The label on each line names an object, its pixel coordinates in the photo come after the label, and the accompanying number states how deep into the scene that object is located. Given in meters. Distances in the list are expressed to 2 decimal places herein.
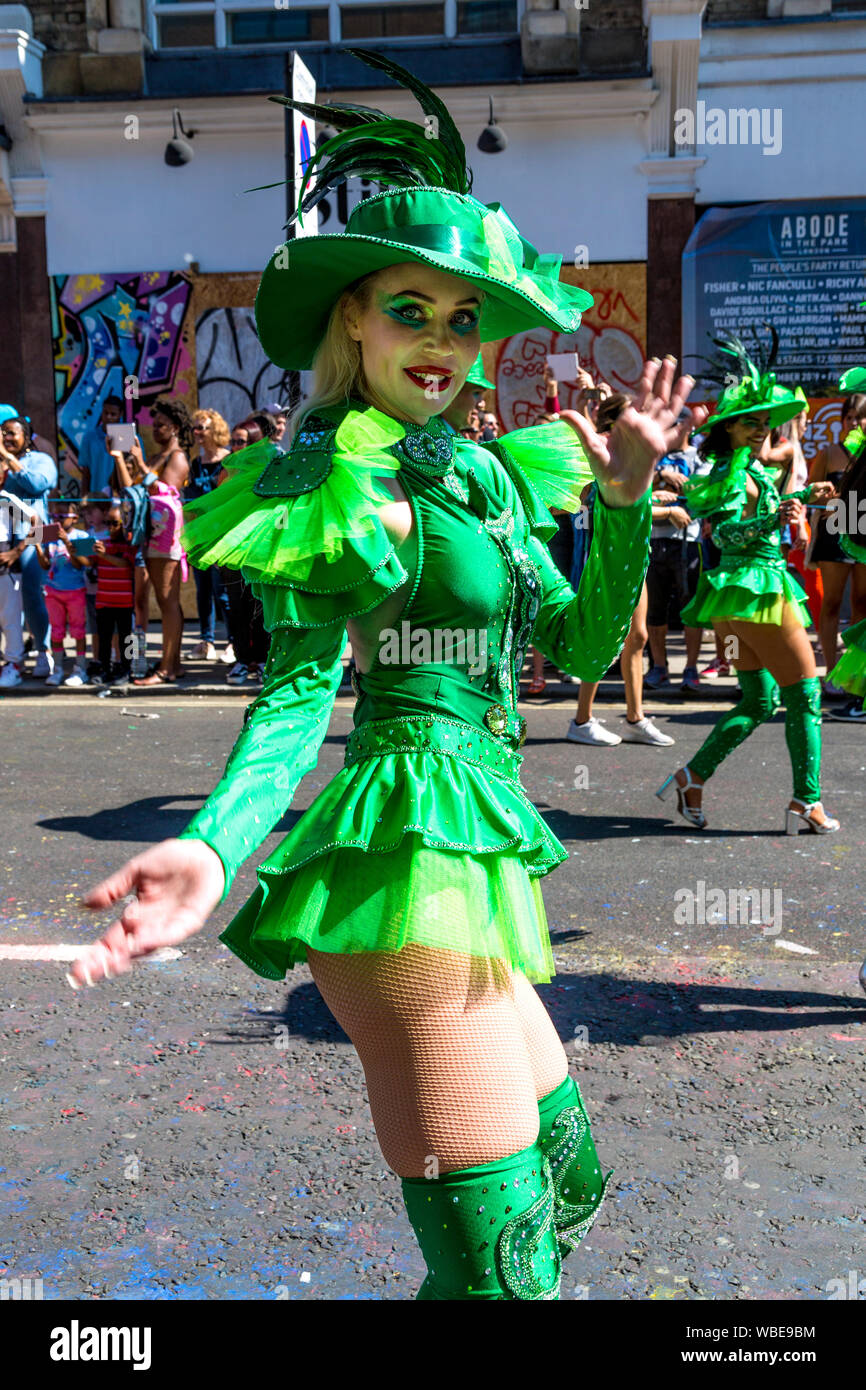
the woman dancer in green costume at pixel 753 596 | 6.54
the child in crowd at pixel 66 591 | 12.12
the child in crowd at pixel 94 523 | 12.15
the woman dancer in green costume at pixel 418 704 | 2.05
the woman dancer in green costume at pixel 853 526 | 5.14
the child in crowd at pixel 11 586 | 12.02
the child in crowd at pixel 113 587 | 11.80
